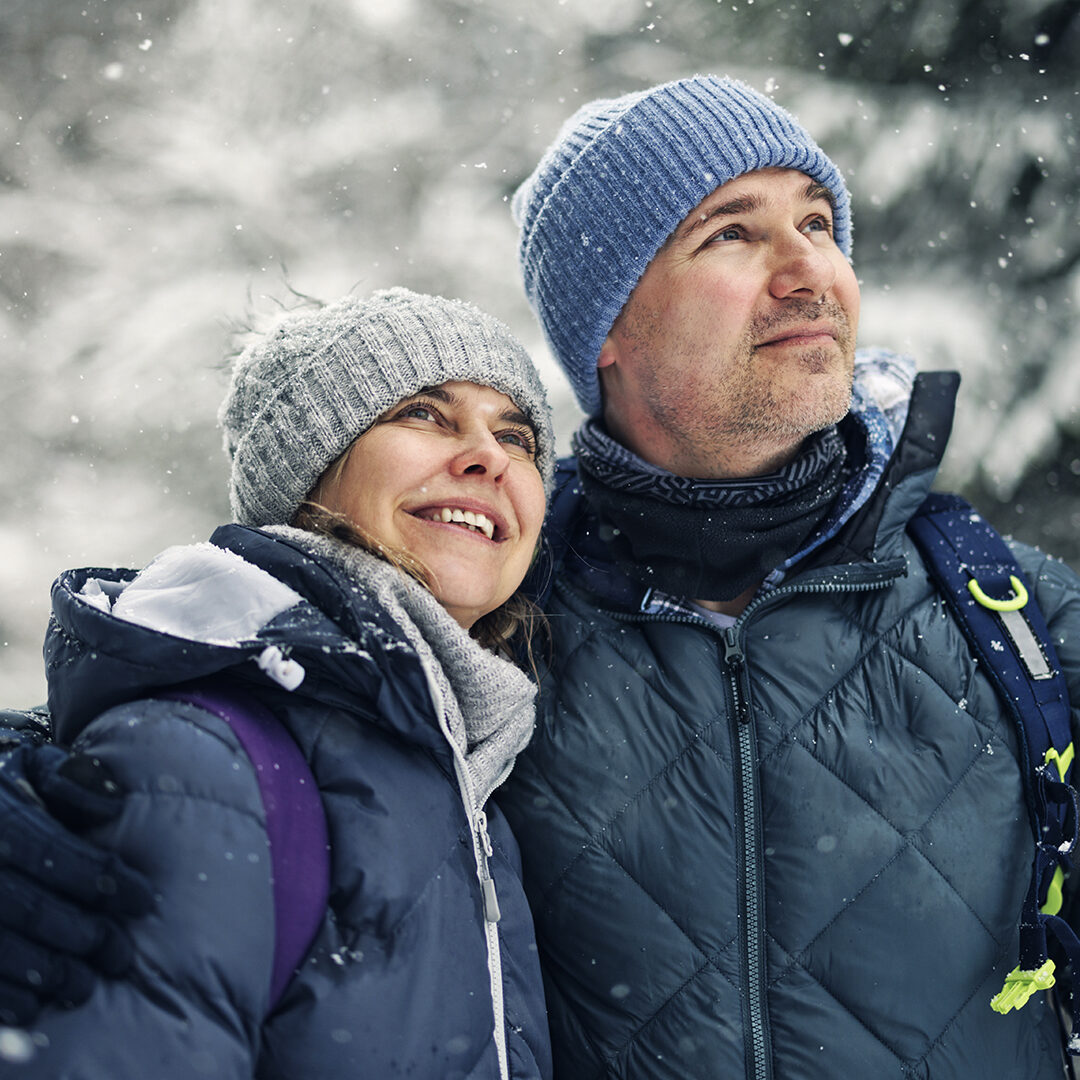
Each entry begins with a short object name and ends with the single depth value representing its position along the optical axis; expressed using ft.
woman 4.75
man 5.29
